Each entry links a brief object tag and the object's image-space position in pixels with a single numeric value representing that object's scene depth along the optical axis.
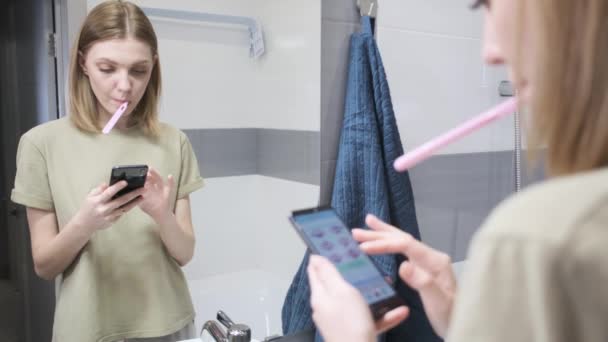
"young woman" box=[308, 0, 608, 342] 0.30
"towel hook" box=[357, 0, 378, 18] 1.20
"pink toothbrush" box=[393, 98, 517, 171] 0.62
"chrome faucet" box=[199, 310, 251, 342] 1.00
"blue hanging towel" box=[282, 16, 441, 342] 1.13
